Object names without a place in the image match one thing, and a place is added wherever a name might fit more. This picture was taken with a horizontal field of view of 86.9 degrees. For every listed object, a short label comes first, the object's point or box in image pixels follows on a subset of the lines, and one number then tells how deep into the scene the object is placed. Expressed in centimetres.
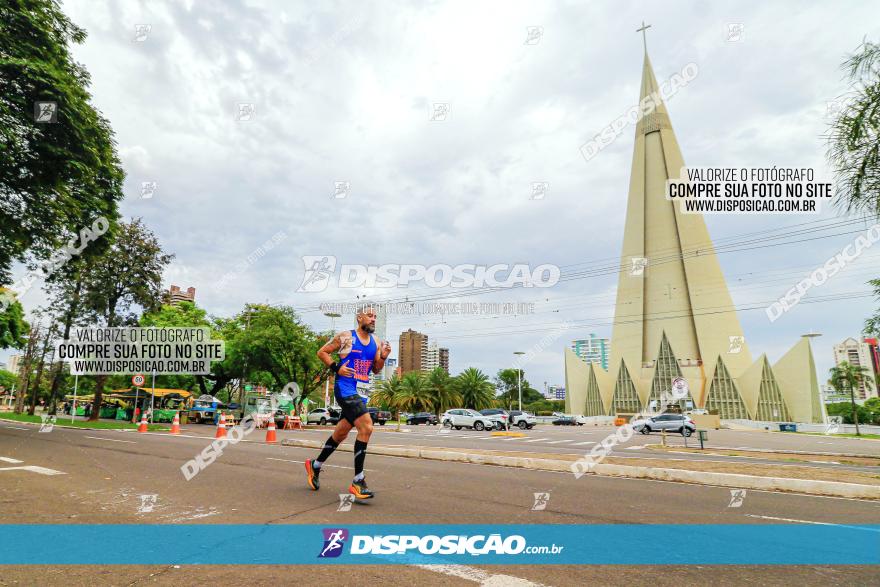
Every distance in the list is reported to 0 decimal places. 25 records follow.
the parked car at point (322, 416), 4212
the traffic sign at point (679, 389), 1667
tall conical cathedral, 6544
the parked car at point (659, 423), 3357
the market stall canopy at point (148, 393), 3994
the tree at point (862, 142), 1014
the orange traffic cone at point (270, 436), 1545
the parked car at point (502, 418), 3653
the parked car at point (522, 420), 4388
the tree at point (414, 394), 6134
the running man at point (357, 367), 570
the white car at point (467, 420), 3600
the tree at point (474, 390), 6506
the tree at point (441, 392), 6225
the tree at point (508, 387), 9994
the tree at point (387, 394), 6322
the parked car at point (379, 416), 4713
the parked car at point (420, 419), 5381
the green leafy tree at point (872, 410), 9081
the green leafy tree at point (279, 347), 3394
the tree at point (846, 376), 5678
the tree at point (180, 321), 3546
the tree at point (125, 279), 2933
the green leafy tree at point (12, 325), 2739
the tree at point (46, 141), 1282
